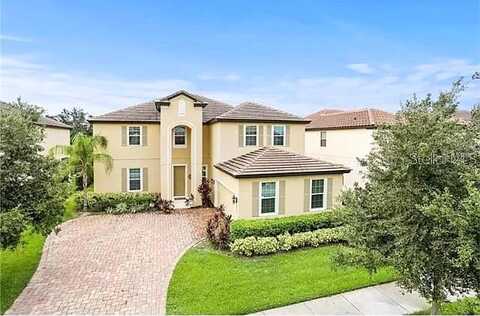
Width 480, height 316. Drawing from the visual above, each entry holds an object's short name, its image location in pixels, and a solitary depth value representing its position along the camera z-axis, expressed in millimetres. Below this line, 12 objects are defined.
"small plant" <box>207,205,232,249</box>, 14008
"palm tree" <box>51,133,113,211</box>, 20281
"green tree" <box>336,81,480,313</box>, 6315
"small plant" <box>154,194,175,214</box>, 20500
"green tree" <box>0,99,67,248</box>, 9422
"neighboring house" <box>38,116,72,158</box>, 28812
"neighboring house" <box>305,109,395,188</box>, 23656
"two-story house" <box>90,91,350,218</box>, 18188
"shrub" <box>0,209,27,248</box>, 8422
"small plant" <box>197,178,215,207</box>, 21984
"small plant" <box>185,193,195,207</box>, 22038
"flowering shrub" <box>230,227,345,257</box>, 13297
